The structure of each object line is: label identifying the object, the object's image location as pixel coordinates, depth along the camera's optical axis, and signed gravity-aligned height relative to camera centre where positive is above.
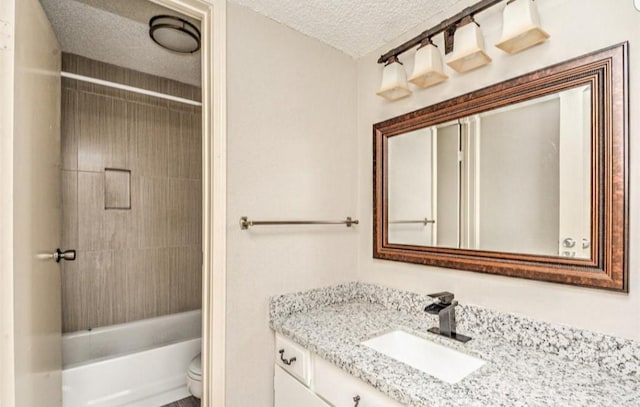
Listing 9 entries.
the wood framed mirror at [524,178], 0.97 +0.10
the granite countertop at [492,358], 0.84 -0.52
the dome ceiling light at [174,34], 1.66 +0.99
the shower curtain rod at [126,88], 1.87 +0.78
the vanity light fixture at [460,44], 1.09 +0.65
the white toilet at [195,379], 1.87 -1.08
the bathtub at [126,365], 1.87 -1.06
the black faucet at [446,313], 1.24 -0.45
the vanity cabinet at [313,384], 1.03 -0.69
